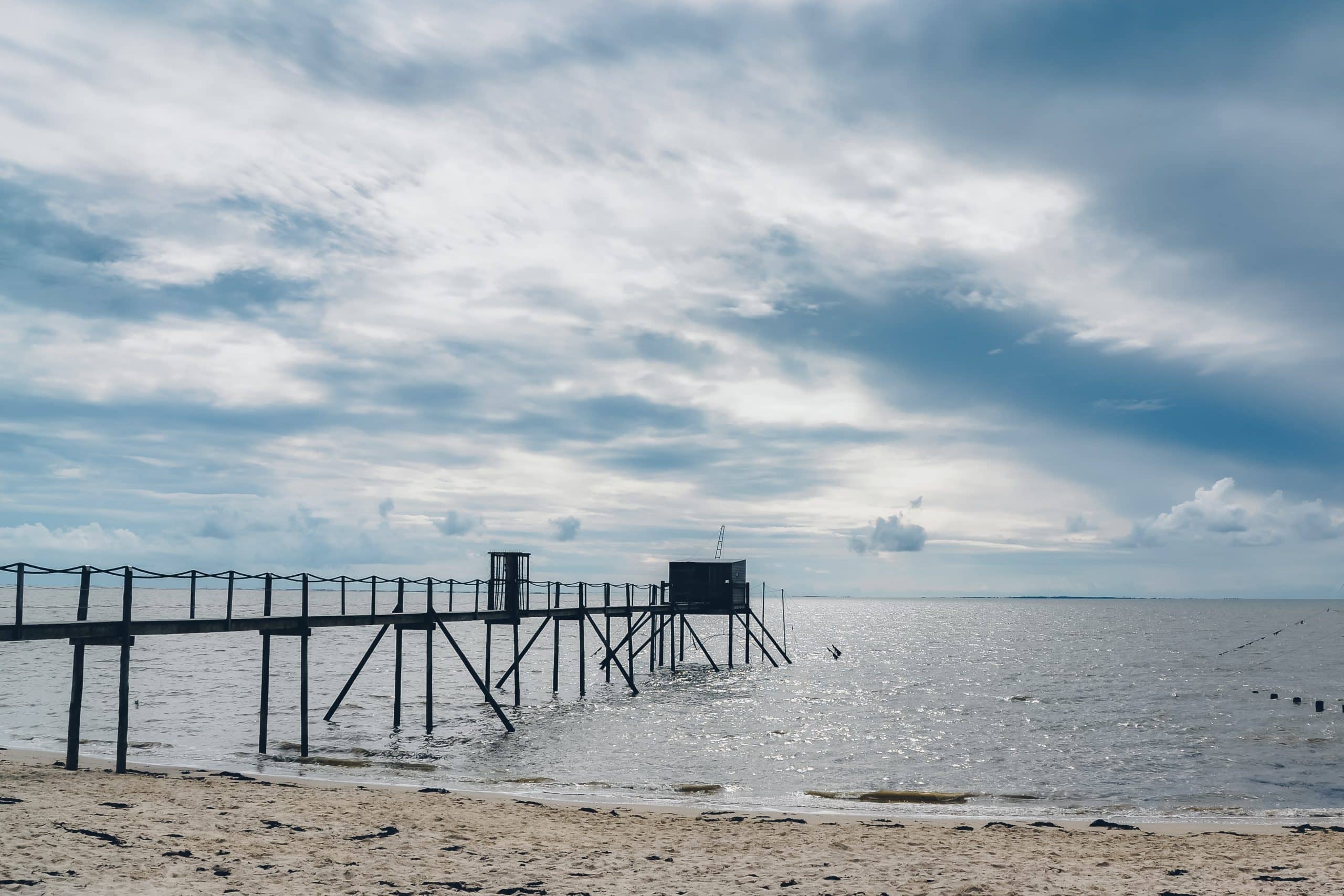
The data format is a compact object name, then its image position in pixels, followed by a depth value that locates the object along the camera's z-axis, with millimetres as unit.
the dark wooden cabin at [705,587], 50156
